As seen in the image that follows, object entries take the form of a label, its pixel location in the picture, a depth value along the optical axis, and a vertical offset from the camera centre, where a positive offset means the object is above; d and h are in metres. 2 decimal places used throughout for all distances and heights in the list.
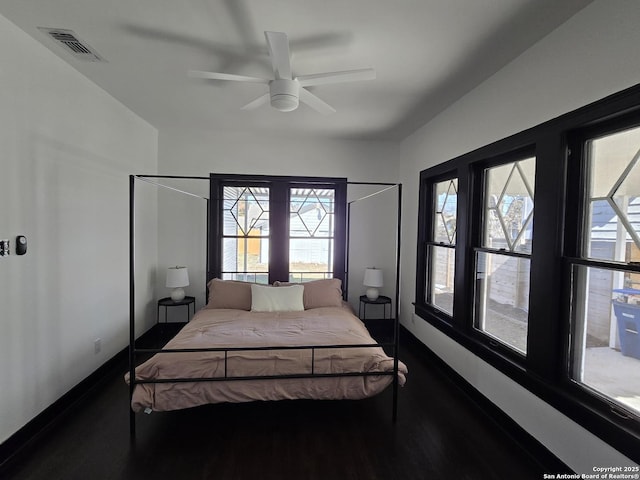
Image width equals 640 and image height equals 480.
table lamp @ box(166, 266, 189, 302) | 3.64 -0.62
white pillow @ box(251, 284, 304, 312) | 3.36 -0.76
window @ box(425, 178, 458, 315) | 3.14 -0.14
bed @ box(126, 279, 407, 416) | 2.09 -0.98
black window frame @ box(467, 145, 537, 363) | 2.56 +0.09
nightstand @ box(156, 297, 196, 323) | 3.68 -0.91
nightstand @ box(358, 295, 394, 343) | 4.16 -1.25
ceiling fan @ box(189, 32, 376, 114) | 1.73 +0.97
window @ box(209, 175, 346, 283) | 4.12 +0.04
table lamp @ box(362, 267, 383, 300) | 3.93 -0.62
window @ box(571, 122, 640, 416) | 1.51 -0.20
